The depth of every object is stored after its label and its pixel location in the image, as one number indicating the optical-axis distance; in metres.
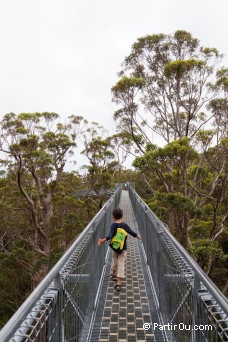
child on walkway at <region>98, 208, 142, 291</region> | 5.08
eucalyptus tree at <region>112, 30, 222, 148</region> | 12.62
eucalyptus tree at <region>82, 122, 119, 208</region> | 22.57
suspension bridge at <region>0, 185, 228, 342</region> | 1.91
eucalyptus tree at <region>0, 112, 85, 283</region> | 15.02
